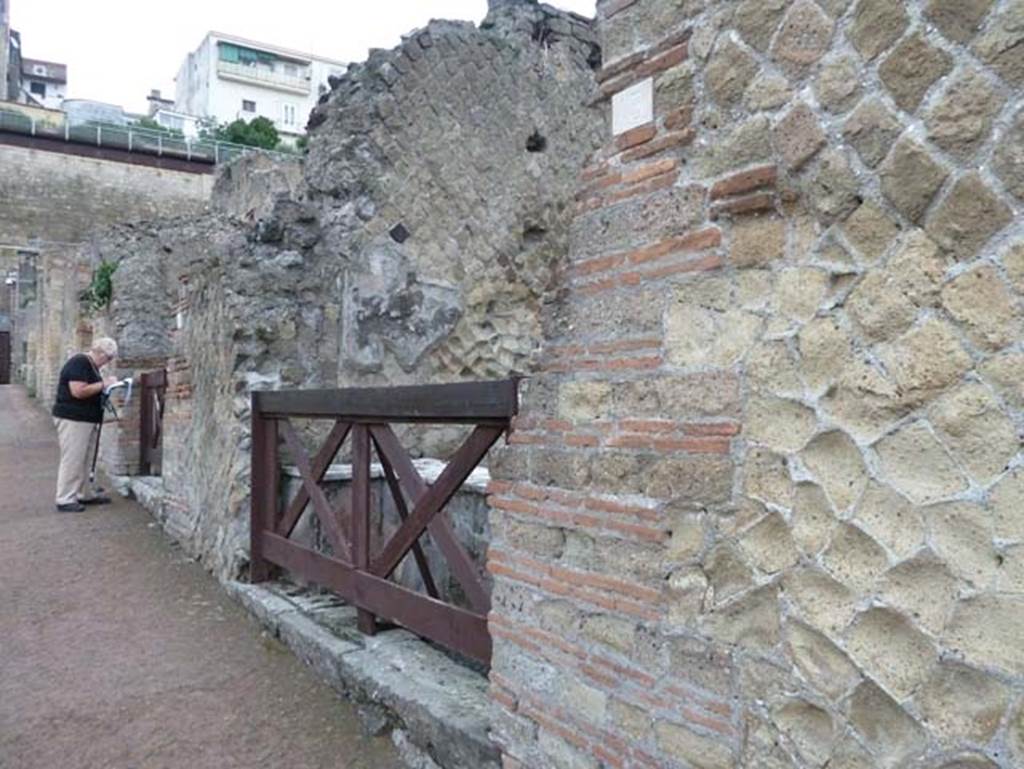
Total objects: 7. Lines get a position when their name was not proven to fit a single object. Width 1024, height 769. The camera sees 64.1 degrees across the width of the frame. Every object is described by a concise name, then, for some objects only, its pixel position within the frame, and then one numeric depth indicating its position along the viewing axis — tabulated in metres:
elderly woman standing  7.34
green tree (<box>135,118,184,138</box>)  31.83
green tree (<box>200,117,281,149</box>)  37.12
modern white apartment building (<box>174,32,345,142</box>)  54.84
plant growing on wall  10.42
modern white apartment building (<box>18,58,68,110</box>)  62.53
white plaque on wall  2.10
